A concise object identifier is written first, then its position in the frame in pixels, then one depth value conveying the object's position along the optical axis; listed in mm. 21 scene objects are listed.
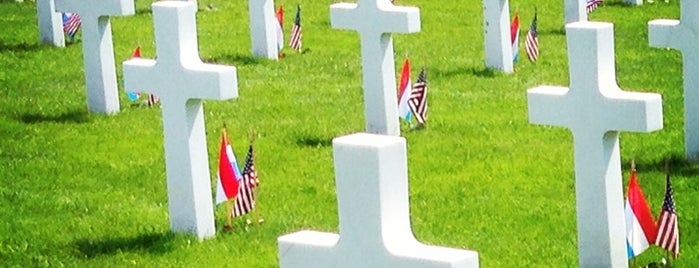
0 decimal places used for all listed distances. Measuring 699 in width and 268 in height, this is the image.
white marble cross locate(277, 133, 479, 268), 6379
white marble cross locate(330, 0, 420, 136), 14180
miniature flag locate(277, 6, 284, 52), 18641
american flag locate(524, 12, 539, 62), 17891
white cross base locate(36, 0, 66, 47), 19141
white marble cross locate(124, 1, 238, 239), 11219
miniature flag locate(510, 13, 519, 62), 17984
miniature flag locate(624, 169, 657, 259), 9859
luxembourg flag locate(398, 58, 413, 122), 14742
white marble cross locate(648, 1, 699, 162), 12758
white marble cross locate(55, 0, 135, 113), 15609
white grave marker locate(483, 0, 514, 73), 17672
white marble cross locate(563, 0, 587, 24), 19875
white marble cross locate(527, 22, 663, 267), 9727
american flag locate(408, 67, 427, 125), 14578
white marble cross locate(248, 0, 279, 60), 18547
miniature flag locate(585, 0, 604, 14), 20859
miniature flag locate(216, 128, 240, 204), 11320
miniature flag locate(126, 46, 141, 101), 16312
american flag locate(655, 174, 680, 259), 9711
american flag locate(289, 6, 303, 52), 18625
